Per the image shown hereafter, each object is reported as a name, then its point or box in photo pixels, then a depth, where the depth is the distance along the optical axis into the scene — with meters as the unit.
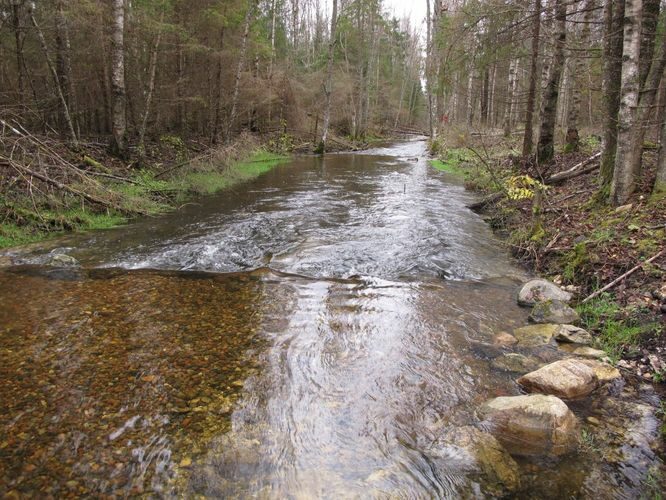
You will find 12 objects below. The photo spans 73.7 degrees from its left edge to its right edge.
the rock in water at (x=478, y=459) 3.35
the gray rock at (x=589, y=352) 5.04
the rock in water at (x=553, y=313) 5.94
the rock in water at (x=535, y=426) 3.69
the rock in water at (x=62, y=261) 7.40
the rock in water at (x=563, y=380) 4.32
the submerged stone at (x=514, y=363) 4.86
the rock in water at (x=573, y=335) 5.39
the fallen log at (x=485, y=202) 12.79
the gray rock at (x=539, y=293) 6.35
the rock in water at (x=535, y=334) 5.41
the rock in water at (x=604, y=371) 4.57
